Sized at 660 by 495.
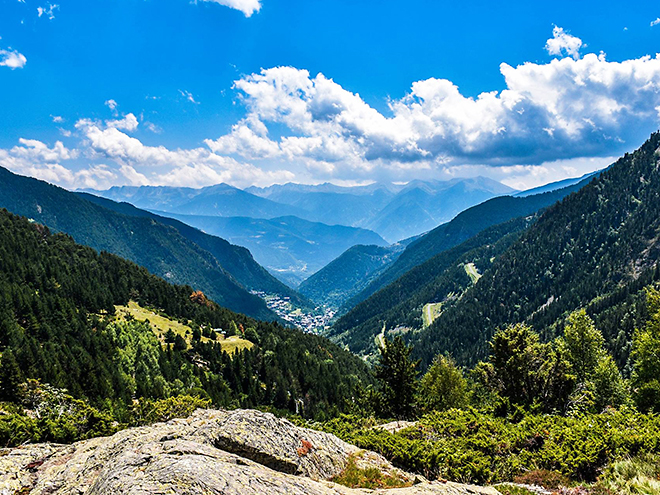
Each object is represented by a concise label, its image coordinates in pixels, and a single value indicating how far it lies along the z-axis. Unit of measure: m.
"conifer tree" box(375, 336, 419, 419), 45.06
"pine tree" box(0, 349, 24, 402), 46.22
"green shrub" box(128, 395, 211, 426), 42.53
